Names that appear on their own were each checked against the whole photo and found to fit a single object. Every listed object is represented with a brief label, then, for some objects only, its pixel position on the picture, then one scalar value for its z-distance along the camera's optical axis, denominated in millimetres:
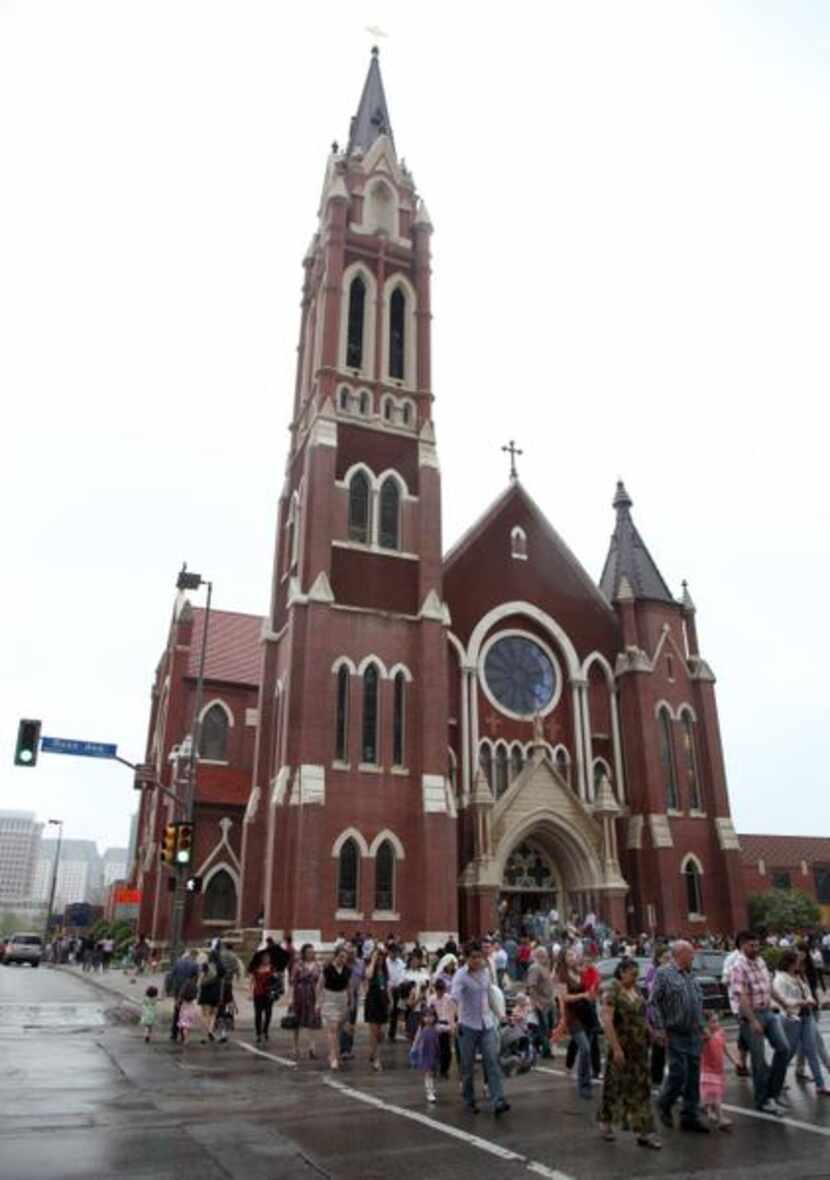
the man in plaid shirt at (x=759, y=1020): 9953
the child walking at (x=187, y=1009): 16031
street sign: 21141
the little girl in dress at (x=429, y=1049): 10945
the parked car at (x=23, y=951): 51969
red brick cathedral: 28312
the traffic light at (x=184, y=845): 21375
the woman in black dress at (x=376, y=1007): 13391
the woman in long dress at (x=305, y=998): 14539
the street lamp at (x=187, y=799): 22453
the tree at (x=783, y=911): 40875
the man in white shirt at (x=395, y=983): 17203
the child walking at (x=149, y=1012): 16066
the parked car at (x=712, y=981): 17500
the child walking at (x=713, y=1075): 9250
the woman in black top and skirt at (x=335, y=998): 13344
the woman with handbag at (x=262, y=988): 16188
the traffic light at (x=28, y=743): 19906
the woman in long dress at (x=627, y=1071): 8320
